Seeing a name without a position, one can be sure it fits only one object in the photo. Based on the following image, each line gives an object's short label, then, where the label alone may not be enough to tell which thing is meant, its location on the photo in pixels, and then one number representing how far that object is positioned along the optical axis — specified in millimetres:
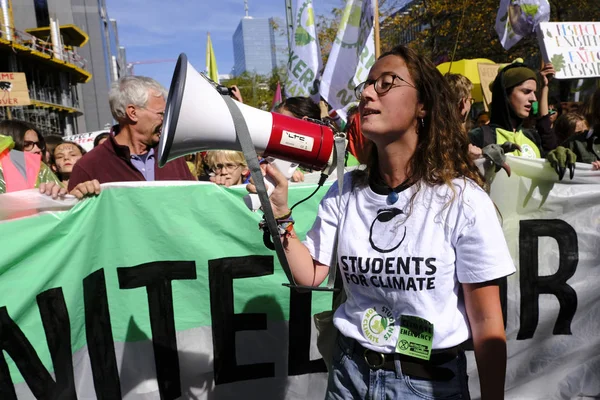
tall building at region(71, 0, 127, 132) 50634
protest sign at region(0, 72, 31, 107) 7984
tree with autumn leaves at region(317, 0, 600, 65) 15461
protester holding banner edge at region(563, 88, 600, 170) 2789
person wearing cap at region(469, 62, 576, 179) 3008
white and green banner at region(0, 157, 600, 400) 2275
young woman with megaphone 1512
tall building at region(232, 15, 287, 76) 28877
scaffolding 33688
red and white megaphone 1373
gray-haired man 2979
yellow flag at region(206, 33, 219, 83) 7689
